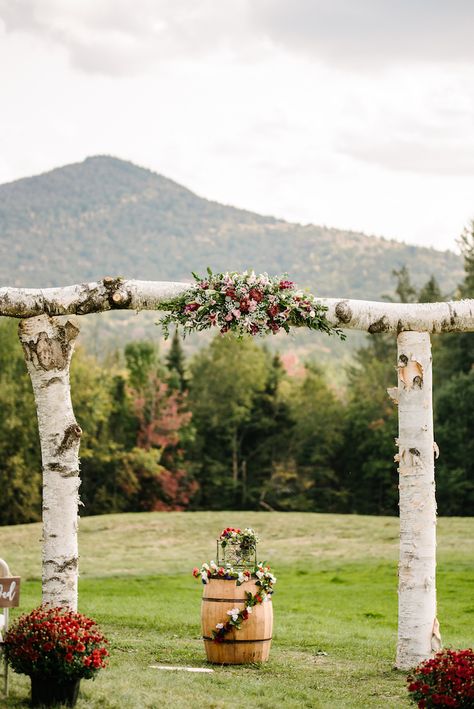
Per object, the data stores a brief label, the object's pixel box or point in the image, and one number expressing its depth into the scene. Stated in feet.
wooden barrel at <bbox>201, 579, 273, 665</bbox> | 39.22
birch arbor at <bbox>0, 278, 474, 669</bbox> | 35.73
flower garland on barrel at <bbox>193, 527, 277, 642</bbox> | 38.96
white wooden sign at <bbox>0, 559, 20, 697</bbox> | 32.22
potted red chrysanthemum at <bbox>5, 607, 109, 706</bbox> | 29.09
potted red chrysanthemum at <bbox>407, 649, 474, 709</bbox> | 25.77
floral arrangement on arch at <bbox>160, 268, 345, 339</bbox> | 36.94
